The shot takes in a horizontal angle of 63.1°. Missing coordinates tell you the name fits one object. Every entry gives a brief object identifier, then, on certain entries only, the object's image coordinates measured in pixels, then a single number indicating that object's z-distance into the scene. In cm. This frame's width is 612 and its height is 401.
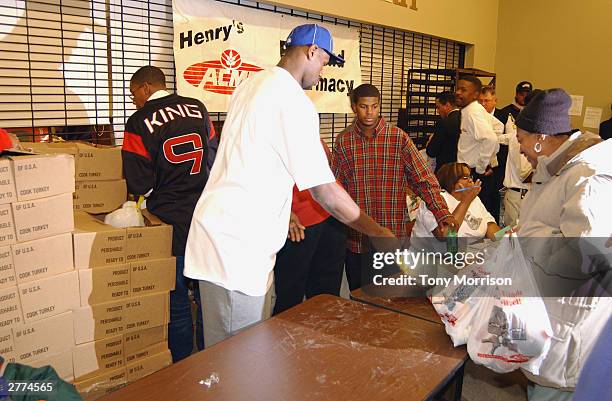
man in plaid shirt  284
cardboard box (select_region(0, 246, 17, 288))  198
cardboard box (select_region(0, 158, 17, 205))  197
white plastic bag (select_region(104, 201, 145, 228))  244
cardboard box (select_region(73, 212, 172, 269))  225
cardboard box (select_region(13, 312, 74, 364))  206
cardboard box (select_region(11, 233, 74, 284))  204
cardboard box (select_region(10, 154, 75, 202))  202
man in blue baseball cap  155
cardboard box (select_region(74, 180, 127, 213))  254
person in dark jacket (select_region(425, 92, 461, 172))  476
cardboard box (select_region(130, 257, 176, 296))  241
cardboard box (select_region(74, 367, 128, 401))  234
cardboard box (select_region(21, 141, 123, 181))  249
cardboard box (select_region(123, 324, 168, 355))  246
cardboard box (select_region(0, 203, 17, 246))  198
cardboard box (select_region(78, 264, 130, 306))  227
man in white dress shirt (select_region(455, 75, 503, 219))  466
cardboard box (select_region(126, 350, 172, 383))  249
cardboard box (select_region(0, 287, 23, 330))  199
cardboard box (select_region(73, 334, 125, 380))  230
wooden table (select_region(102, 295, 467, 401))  117
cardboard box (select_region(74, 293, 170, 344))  229
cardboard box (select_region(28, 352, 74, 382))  216
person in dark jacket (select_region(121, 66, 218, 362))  245
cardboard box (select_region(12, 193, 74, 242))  203
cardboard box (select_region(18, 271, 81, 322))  206
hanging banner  330
